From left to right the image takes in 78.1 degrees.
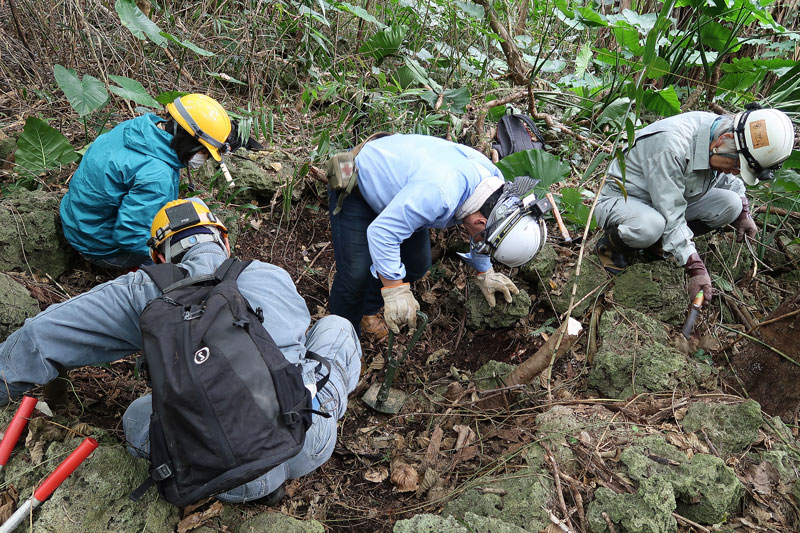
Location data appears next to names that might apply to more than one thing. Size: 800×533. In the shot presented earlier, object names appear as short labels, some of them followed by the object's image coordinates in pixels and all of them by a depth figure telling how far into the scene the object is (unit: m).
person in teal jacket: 3.04
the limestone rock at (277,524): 1.86
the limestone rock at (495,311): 3.43
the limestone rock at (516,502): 1.84
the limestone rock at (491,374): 2.93
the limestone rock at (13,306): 2.35
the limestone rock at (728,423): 2.15
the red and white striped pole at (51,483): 1.59
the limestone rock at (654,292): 3.29
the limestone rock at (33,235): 3.12
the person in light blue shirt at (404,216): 2.58
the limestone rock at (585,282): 3.54
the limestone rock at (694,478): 1.85
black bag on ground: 4.27
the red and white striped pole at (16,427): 1.74
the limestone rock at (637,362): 2.63
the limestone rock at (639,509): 1.77
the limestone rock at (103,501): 1.63
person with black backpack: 1.50
